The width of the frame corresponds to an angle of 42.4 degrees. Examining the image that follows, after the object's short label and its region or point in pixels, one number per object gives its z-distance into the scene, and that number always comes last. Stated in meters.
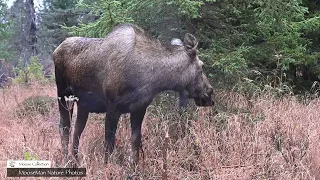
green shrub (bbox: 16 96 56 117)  8.17
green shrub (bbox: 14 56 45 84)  13.38
